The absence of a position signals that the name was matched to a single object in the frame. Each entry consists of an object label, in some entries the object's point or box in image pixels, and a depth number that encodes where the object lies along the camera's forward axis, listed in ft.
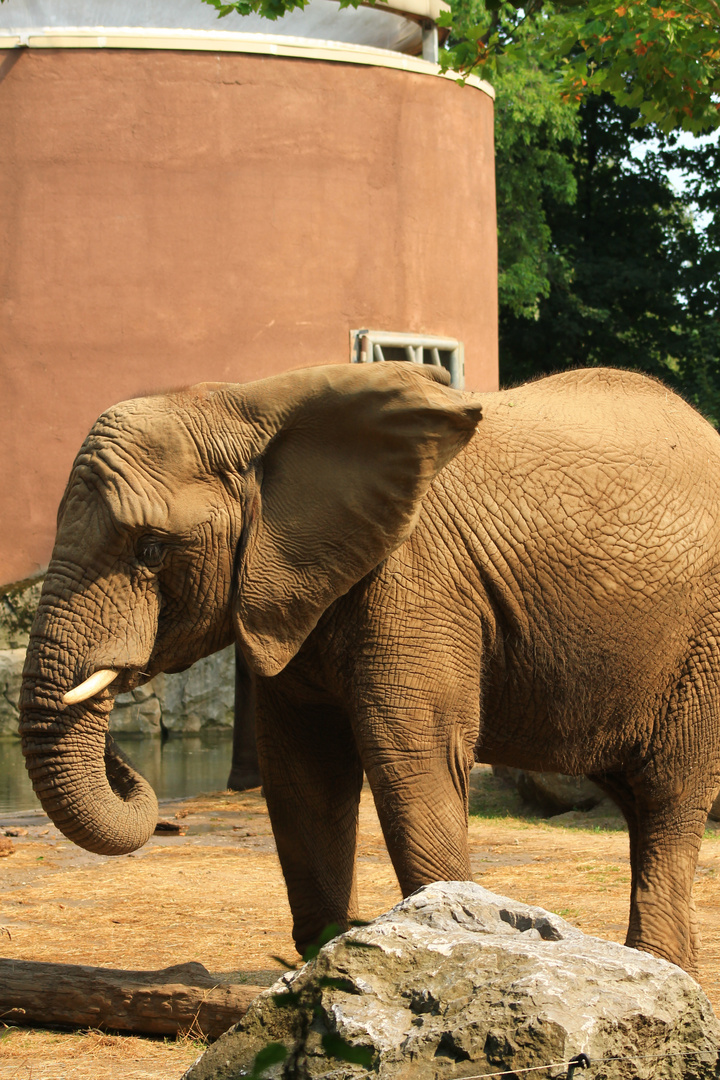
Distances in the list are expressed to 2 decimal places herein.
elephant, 31.96
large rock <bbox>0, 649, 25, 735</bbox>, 118.83
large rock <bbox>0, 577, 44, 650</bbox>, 108.58
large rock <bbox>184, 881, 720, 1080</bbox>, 18.04
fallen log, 32.73
